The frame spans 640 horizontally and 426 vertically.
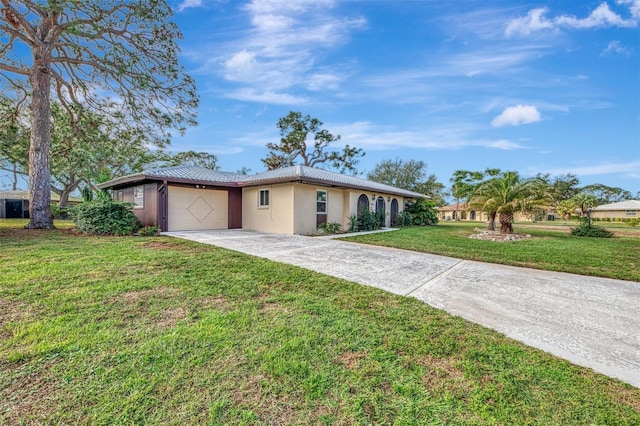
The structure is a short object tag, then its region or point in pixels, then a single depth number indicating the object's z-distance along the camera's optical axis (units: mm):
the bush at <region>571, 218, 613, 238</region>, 13148
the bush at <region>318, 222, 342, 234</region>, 13047
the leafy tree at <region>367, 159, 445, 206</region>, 36312
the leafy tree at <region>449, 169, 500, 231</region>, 33438
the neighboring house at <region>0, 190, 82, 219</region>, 24691
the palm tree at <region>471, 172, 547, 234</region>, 12156
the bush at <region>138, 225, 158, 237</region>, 10581
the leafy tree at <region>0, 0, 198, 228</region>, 10984
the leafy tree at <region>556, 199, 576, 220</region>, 35812
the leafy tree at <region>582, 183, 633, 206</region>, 51594
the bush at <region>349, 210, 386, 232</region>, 14030
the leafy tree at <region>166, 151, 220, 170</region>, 30606
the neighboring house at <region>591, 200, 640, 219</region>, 38528
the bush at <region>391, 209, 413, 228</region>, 19047
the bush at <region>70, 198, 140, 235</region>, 10172
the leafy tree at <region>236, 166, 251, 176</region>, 38831
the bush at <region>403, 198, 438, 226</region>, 20484
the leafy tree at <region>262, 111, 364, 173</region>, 30812
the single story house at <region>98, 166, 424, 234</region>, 11828
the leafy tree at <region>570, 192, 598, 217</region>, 33719
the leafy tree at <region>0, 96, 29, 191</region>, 14469
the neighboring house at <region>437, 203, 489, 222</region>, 44841
